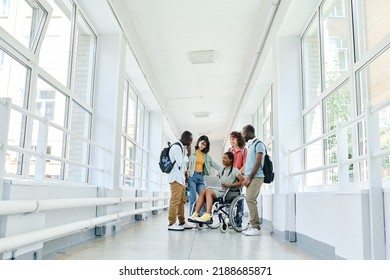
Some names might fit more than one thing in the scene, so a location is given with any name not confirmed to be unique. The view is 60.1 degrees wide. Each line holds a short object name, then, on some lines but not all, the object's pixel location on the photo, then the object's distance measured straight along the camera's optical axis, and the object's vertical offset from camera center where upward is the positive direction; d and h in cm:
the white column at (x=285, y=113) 408 +92
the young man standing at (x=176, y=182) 425 +4
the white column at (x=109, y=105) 426 +101
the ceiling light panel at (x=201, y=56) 650 +250
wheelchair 418 -28
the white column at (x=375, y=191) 186 -1
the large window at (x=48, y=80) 255 +93
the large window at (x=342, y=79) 241 +94
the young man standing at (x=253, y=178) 389 +10
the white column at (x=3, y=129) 198 +31
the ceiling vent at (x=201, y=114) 1130 +238
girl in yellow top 480 +26
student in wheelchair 425 -6
